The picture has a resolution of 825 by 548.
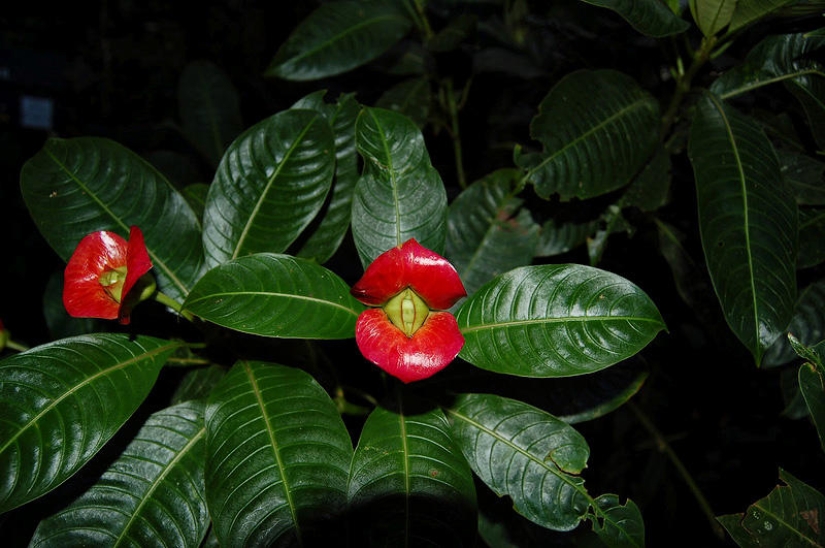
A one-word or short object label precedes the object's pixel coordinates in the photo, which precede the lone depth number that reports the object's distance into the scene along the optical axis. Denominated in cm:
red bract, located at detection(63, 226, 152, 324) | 36
